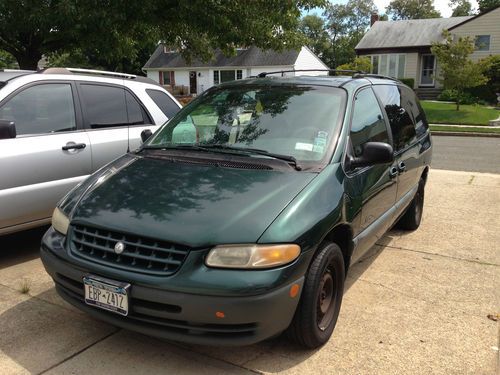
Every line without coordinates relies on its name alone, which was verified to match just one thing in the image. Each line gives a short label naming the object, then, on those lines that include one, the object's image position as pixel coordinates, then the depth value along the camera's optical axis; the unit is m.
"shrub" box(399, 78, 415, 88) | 33.19
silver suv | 4.40
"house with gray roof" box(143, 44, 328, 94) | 39.50
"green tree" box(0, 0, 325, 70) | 8.17
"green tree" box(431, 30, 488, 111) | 21.95
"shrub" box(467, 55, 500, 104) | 28.45
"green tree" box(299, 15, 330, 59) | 73.54
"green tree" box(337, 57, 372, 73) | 33.00
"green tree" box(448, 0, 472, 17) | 80.62
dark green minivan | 2.71
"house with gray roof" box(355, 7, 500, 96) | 32.72
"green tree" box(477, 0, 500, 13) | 61.84
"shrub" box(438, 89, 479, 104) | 27.45
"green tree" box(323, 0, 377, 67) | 78.19
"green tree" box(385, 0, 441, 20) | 81.75
